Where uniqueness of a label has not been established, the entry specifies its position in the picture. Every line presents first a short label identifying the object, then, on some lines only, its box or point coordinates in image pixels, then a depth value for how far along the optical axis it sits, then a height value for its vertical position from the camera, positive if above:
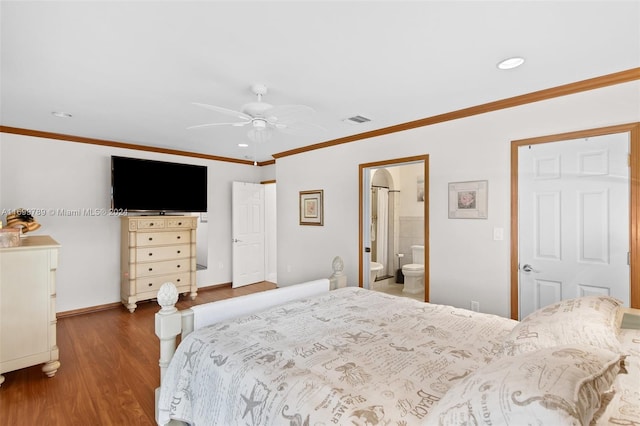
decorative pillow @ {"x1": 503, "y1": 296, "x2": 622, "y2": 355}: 1.15 -0.46
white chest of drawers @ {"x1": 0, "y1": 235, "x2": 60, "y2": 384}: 2.45 -0.76
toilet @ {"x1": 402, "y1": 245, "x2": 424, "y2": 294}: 4.86 -0.96
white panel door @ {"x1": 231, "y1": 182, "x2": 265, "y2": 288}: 5.71 -0.37
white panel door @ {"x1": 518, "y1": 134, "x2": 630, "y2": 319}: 2.34 -0.06
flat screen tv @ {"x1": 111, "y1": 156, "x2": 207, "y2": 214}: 4.35 +0.43
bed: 0.80 -0.69
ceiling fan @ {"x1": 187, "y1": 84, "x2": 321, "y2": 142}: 2.22 +0.77
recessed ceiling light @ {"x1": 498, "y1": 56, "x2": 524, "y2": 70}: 2.08 +1.05
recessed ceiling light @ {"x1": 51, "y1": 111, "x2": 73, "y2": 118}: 3.19 +1.07
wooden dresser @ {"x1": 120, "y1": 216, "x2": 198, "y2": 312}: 4.37 -0.62
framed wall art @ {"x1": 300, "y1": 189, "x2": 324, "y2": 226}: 4.67 +0.09
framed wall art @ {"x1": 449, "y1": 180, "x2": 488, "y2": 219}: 3.02 +0.14
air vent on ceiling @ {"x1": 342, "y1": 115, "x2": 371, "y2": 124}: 3.35 +1.06
